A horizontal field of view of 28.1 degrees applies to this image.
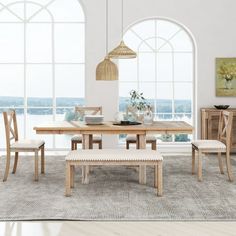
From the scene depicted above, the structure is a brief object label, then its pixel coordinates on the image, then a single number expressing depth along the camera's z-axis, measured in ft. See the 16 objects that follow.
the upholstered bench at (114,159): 15.06
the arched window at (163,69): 42.50
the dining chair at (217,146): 17.92
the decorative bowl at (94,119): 18.39
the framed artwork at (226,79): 26.22
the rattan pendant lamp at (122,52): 17.43
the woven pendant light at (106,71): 18.04
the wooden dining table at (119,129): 16.70
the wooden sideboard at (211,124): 24.84
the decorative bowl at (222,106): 25.34
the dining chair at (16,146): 17.77
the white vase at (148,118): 18.13
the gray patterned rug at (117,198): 13.32
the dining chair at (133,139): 20.53
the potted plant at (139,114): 19.06
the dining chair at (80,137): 20.66
